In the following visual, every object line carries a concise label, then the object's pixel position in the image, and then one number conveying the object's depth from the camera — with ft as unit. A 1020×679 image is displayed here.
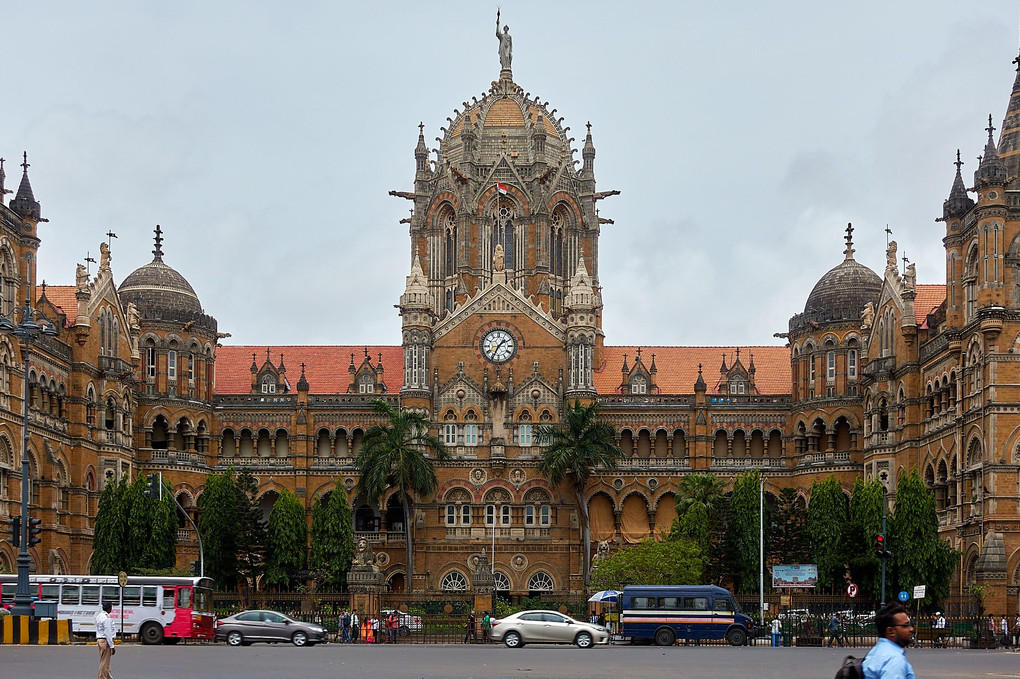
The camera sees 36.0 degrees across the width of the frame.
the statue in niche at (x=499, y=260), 345.72
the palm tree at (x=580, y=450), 319.47
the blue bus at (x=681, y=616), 220.23
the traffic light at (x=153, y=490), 237.29
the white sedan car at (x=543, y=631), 202.18
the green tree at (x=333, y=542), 295.89
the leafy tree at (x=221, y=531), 282.56
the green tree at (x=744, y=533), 279.28
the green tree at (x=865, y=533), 256.93
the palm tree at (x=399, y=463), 314.55
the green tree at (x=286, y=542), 286.46
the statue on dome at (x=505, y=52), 407.64
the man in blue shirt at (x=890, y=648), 60.59
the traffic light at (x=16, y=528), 184.14
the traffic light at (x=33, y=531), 178.70
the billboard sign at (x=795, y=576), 254.47
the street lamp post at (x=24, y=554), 175.94
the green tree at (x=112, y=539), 273.33
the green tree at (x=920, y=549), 246.06
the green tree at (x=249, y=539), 286.46
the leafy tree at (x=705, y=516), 285.23
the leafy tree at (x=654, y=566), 273.33
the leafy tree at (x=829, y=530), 267.59
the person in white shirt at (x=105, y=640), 109.29
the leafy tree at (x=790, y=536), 277.03
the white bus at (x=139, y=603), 208.44
